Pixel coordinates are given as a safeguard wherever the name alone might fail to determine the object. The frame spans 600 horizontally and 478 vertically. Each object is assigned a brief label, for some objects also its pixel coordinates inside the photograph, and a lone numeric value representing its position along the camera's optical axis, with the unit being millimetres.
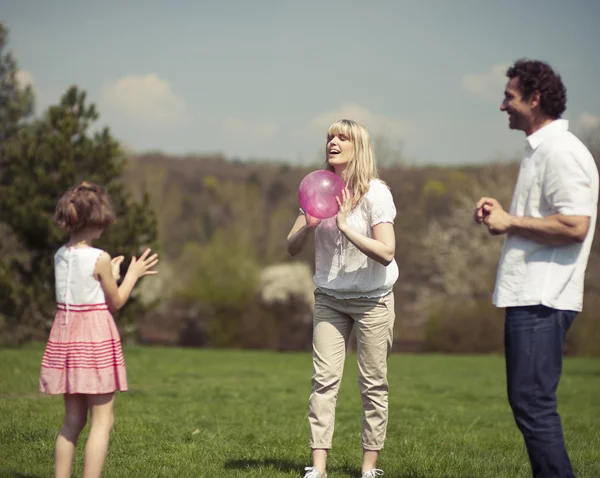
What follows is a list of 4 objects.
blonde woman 5148
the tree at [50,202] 18812
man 3895
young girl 4207
